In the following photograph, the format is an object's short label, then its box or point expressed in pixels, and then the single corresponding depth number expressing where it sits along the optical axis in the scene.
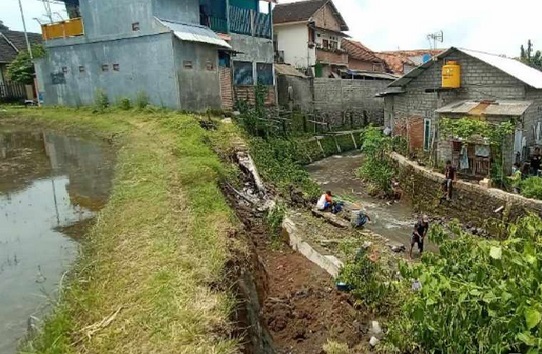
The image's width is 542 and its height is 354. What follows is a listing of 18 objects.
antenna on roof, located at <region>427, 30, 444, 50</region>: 31.03
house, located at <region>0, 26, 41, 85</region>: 30.70
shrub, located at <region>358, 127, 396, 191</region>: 19.59
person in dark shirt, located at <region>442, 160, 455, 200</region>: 15.44
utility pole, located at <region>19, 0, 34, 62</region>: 26.27
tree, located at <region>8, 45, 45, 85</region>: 27.81
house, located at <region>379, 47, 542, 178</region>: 15.18
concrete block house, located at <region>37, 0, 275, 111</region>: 19.44
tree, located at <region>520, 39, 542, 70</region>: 41.12
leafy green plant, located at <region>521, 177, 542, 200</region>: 12.62
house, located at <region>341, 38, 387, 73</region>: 39.49
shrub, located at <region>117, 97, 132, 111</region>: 20.86
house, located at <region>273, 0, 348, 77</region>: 33.02
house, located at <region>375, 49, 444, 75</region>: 43.34
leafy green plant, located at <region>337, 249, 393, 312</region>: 7.95
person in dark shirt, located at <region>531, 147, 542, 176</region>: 14.95
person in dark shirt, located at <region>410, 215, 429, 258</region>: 12.27
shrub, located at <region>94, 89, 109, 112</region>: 21.86
